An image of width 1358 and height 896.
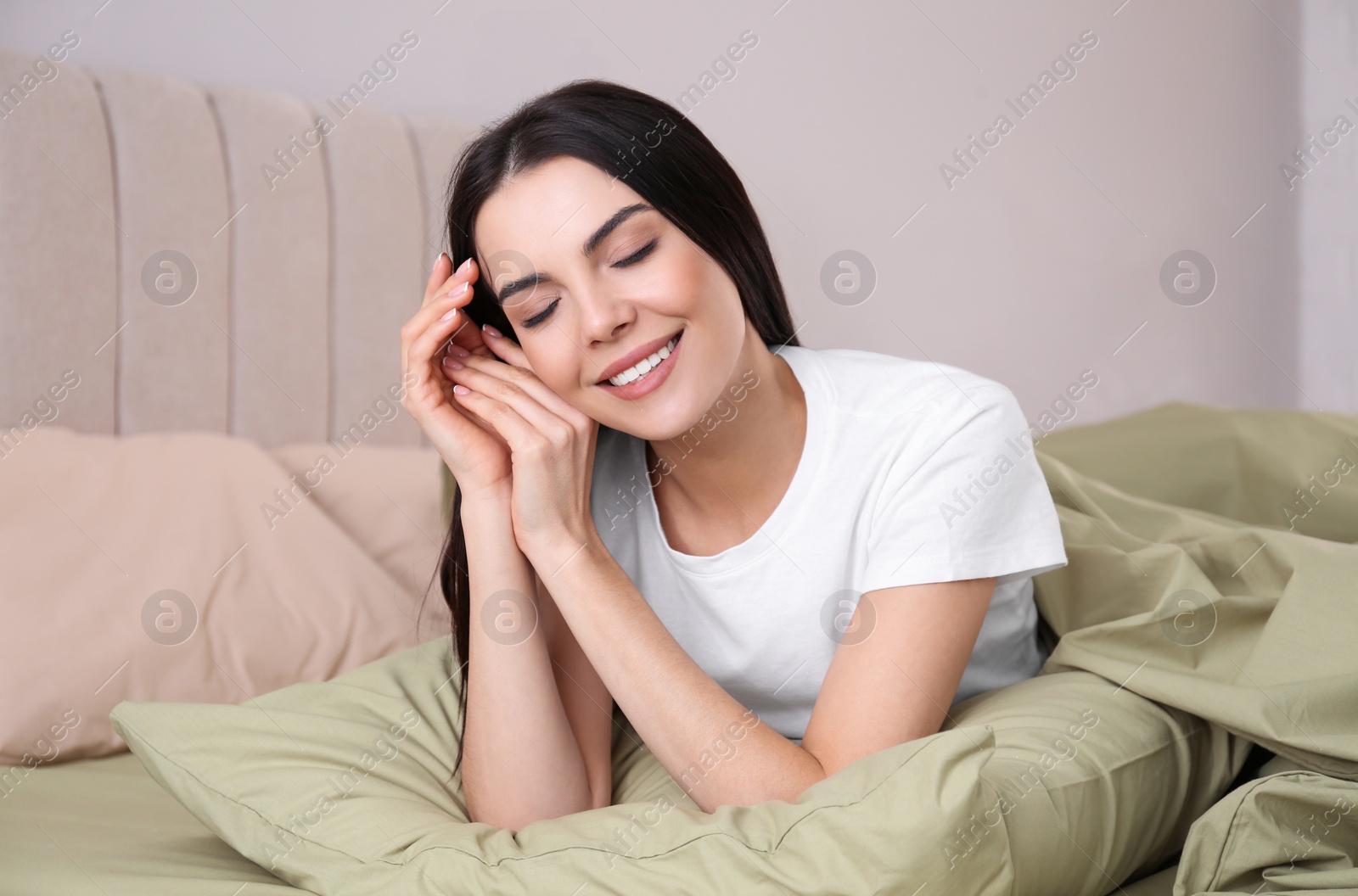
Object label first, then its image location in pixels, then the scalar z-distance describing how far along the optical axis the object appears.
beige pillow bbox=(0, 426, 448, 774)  1.21
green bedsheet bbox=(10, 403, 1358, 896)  0.77
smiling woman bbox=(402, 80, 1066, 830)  0.94
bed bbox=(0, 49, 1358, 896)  0.77
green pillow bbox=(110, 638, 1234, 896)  0.65
